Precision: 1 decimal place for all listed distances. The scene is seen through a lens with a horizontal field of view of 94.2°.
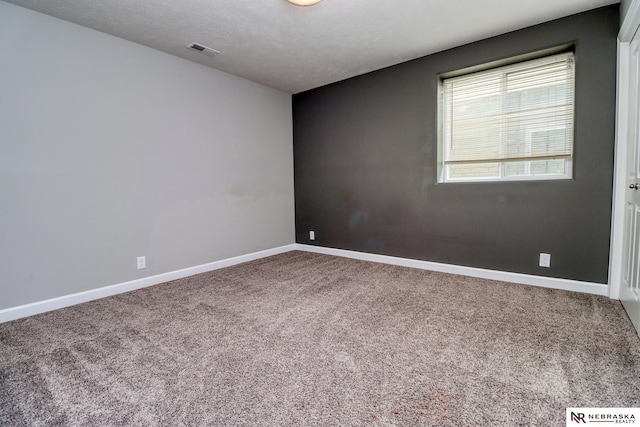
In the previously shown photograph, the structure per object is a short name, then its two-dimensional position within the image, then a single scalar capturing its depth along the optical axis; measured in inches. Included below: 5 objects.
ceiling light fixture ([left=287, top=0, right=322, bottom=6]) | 87.8
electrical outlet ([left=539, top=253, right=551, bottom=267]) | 112.3
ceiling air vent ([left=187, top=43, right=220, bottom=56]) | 119.7
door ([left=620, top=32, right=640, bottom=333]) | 82.6
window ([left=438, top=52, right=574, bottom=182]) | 111.1
